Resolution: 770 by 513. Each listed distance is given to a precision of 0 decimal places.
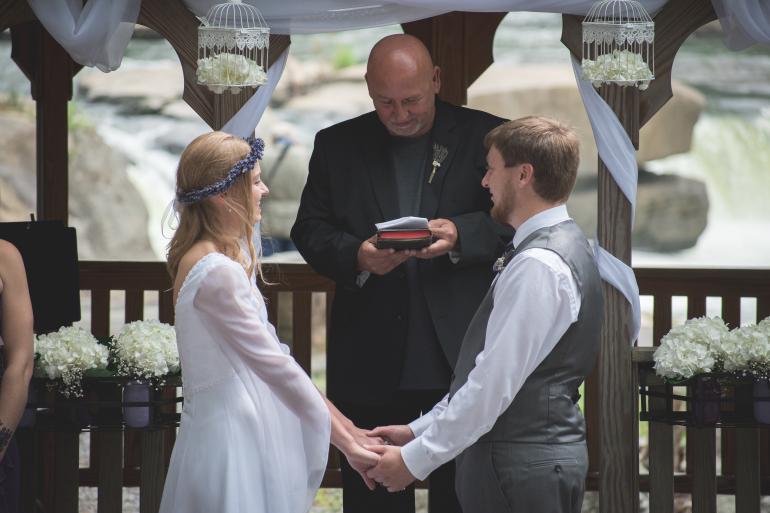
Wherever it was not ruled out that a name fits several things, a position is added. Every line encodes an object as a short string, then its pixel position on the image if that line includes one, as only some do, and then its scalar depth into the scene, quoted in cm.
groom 622
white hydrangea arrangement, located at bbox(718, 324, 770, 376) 966
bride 647
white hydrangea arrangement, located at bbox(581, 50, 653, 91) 961
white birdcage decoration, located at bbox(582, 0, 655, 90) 961
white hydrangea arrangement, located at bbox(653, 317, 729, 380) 965
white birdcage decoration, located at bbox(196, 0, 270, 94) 963
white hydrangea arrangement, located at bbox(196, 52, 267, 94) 965
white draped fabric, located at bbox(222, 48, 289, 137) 1066
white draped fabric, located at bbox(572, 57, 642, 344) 1071
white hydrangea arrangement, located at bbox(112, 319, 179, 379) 965
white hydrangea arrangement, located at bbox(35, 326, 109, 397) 963
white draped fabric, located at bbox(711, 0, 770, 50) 1048
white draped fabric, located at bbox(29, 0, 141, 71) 1055
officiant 907
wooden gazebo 1010
